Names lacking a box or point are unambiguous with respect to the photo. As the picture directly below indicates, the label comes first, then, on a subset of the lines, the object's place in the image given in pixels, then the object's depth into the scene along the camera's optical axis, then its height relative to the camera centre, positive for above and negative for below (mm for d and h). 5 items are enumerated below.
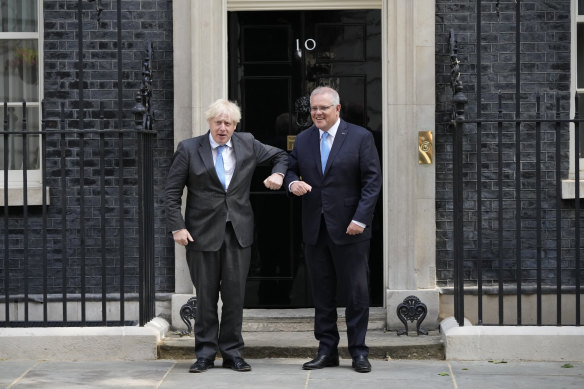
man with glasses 7008 -223
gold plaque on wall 8297 +276
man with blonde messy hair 7039 -267
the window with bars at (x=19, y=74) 8734 +861
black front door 8742 +914
